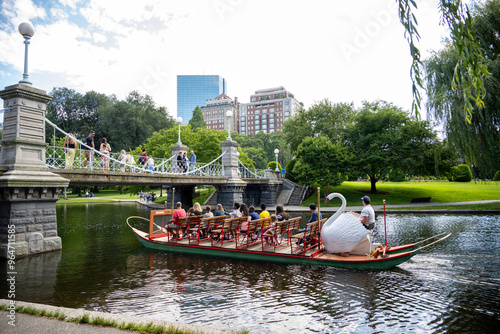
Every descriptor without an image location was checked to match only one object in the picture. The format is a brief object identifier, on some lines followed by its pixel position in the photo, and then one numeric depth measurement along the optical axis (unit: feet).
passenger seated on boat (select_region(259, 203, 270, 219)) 36.70
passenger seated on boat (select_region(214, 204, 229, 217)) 39.71
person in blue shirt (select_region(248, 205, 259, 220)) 36.65
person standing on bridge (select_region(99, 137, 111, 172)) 46.85
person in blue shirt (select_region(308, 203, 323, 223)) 32.86
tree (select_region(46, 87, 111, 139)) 177.68
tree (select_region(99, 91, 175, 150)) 159.22
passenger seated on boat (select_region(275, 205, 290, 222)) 35.04
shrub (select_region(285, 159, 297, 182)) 125.08
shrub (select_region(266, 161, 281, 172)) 142.91
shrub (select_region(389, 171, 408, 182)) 98.75
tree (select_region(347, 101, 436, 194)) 93.71
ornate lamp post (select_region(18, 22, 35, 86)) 33.37
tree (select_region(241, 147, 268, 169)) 210.59
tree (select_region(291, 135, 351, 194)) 97.45
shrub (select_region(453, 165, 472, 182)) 132.16
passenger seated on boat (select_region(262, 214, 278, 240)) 32.07
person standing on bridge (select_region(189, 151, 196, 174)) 68.80
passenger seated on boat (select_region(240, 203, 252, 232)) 35.45
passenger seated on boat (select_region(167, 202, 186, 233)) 37.73
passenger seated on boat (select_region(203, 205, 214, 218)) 37.82
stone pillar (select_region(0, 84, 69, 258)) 32.19
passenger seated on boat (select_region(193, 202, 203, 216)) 39.09
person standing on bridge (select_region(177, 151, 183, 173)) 66.59
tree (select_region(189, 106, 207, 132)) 200.64
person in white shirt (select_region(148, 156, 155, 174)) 60.00
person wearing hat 28.35
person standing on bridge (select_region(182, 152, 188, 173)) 66.18
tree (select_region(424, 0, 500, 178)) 55.98
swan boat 27.43
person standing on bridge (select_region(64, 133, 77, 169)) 40.86
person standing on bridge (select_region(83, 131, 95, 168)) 42.07
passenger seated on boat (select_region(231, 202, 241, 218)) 37.55
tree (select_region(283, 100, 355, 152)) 116.57
